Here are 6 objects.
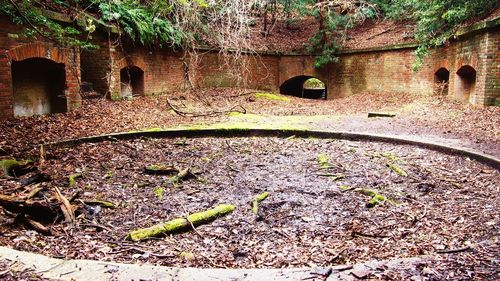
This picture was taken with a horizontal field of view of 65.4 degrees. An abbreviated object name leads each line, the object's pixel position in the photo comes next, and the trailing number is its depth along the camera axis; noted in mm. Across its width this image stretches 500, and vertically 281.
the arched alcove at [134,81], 12414
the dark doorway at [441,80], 13110
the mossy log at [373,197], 4367
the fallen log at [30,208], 3498
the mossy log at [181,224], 3393
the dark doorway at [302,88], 20562
